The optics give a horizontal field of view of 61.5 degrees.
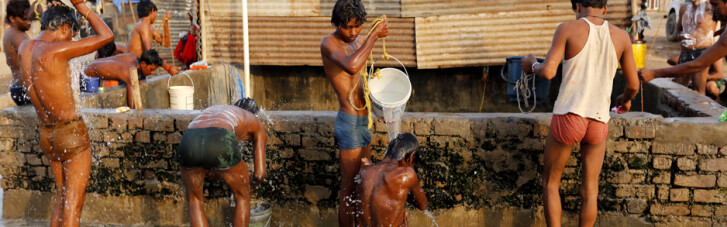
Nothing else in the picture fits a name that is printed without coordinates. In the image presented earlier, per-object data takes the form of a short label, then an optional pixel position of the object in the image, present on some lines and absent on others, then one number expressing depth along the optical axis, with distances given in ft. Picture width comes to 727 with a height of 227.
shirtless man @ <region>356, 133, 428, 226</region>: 12.42
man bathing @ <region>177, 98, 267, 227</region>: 12.38
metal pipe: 24.88
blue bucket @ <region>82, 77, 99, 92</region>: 22.52
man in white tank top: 12.18
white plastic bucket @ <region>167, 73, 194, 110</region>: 22.97
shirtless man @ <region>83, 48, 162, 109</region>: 21.35
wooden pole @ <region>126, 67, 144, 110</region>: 16.85
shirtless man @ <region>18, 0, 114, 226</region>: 13.67
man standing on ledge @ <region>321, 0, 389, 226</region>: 12.60
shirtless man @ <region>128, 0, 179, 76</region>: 25.94
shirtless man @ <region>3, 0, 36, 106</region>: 16.58
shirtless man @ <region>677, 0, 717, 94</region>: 28.84
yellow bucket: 24.89
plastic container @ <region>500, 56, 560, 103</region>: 18.05
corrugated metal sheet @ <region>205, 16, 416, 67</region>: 28.37
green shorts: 12.34
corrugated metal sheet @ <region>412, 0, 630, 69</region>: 27.25
